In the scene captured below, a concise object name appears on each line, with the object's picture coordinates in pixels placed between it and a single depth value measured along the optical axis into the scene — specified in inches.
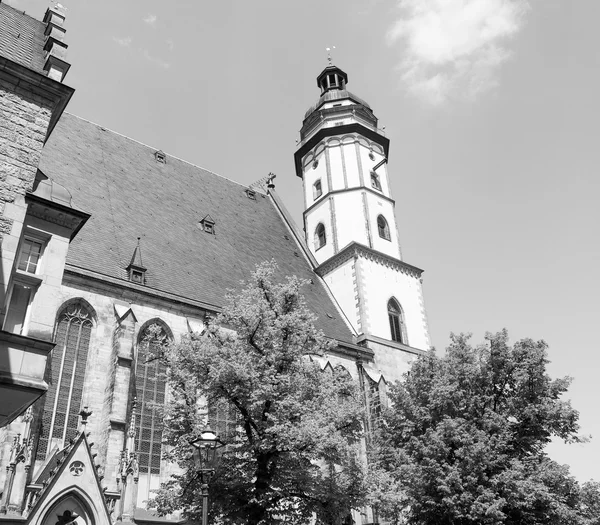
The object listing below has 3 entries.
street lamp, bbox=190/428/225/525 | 390.3
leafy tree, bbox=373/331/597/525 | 616.7
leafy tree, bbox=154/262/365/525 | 487.5
